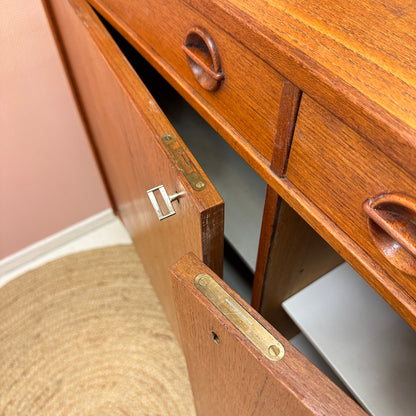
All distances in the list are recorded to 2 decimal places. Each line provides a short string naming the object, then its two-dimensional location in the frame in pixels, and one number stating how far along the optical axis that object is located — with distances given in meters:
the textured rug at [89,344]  0.93
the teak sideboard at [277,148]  0.27
